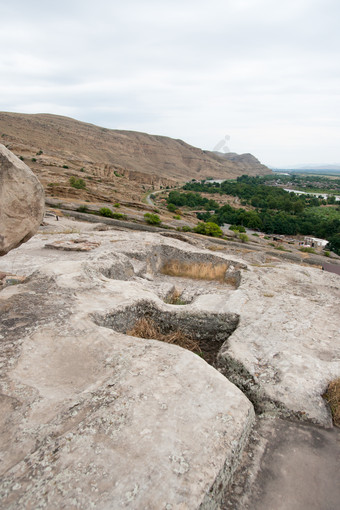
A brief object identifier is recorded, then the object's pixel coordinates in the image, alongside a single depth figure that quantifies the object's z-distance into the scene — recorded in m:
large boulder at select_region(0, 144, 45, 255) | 4.05
